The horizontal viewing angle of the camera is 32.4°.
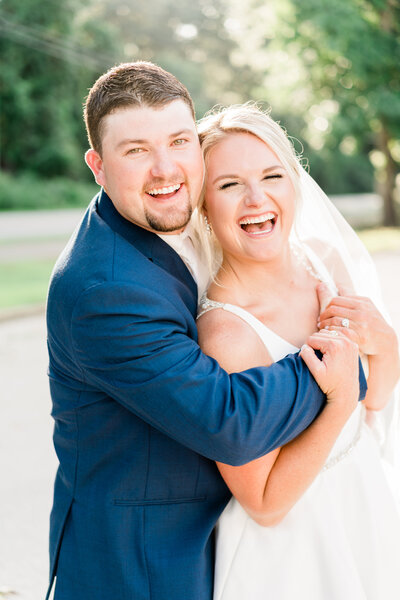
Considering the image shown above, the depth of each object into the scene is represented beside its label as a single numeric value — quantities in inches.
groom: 74.0
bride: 83.8
